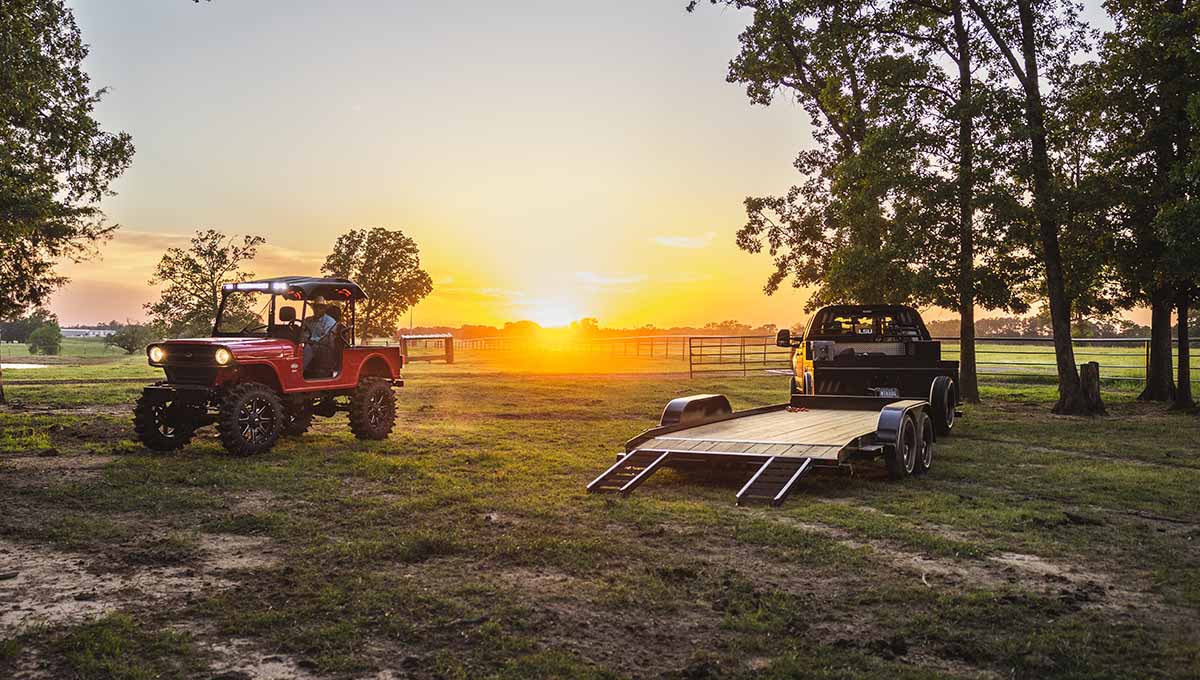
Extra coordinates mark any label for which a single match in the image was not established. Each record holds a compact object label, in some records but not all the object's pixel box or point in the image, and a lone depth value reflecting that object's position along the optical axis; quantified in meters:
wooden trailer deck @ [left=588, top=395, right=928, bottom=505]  8.46
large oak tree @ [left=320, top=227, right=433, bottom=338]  61.53
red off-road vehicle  11.62
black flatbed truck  8.77
